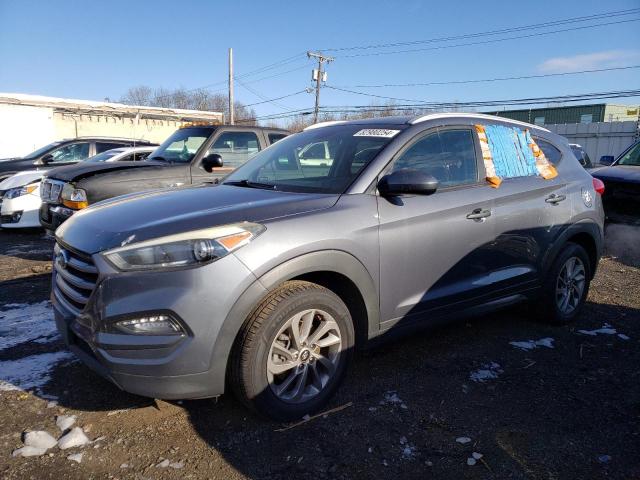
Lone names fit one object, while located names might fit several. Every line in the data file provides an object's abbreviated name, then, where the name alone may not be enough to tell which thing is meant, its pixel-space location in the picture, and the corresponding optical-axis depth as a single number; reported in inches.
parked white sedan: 330.6
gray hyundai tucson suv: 95.3
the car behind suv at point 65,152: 398.0
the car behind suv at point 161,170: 244.5
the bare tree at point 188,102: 2472.9
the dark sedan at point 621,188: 279.3
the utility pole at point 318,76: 1473.9
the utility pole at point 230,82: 1366.0
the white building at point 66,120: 1061.1
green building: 1620.3
